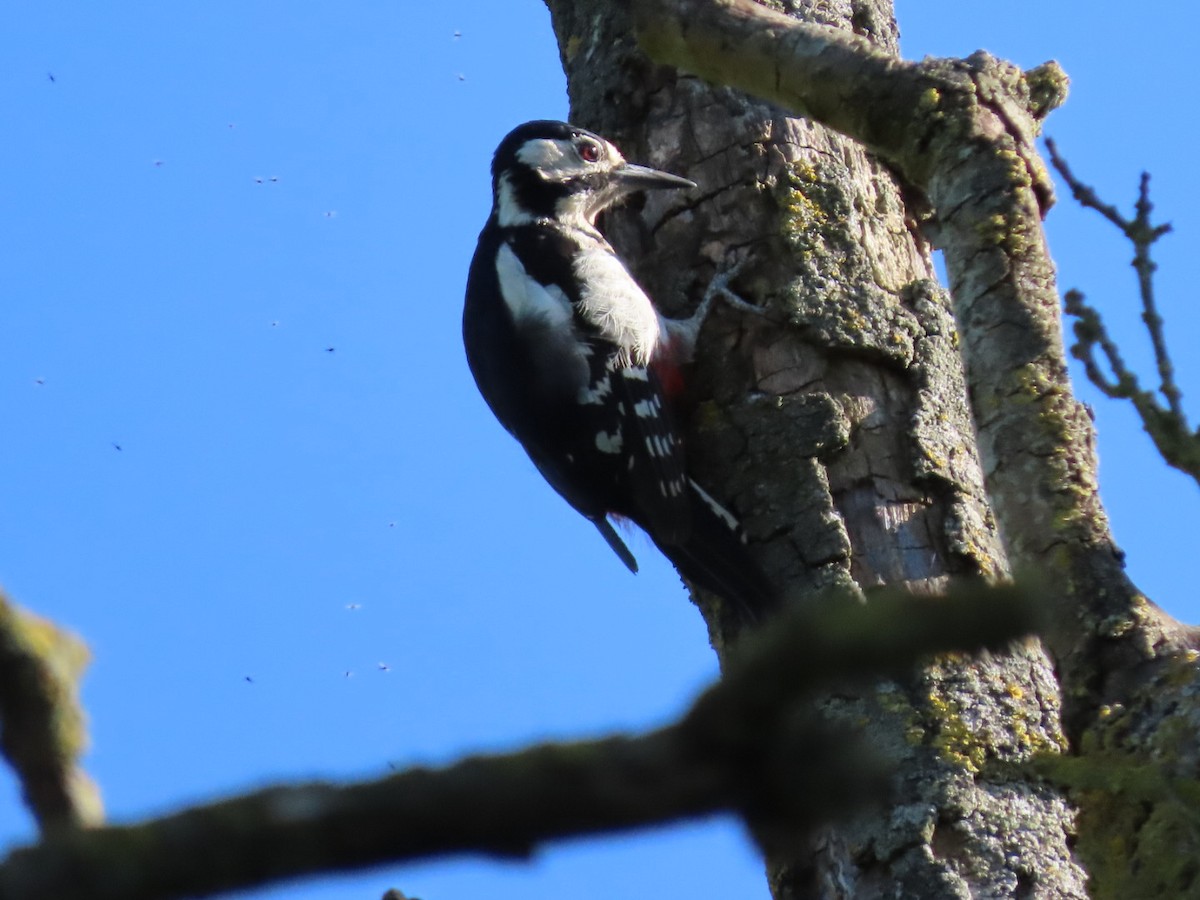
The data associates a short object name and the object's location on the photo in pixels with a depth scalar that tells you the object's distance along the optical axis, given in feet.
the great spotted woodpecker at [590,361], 21.20
